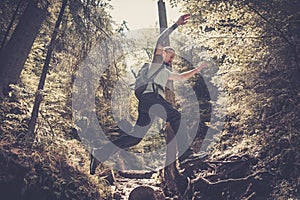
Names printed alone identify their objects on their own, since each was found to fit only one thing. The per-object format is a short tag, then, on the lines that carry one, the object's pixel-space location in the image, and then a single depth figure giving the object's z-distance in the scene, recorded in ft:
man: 18.08
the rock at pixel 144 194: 18.13
